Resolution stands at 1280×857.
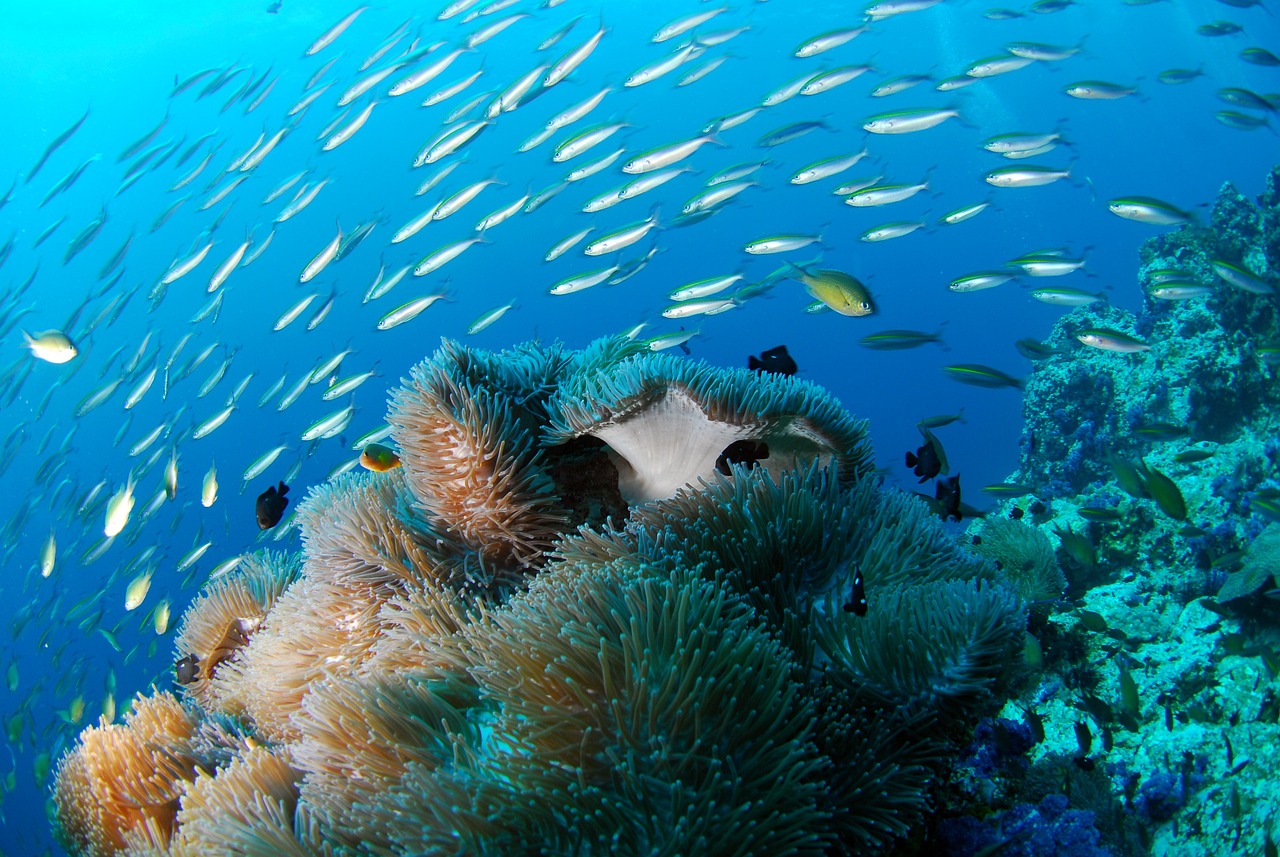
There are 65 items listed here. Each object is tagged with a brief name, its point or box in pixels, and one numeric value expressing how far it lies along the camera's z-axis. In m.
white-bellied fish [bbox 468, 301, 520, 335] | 9.35
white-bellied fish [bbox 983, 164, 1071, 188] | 7.73
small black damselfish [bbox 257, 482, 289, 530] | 4.06
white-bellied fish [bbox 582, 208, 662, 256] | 7.84
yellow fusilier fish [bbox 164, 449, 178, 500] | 6.37
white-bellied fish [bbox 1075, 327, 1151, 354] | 7.29
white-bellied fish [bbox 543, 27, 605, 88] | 7.73
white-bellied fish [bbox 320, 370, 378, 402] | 8.53
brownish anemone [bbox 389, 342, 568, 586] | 2.58
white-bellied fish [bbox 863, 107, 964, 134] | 7.93
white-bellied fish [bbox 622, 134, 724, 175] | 7.89
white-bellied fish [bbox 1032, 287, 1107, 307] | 7.78
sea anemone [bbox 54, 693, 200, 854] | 2.82
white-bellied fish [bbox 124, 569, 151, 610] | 7.09
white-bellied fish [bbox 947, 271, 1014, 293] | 7.88
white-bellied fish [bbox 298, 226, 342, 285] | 8.26
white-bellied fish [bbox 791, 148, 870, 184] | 8.52
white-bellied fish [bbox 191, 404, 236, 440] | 8.76
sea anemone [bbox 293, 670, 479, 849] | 1.76
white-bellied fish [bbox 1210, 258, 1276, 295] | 7.05
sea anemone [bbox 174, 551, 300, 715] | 3.76
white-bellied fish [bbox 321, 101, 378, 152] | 9.41
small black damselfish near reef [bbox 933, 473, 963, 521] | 4.00
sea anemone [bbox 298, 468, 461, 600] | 2.62
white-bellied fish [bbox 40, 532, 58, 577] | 8.21
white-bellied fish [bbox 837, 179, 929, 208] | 7.88
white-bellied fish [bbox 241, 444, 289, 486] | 8.66
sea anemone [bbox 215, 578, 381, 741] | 2.70
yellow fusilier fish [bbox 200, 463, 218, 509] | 7.04
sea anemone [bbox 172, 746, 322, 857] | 1.79
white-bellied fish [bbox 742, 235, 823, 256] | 7.66
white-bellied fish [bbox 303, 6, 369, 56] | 9.54
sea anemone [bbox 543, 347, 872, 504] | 2.54
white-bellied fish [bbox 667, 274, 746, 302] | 7.81
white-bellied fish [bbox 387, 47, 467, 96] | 9.18
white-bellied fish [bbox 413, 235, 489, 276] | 8.38
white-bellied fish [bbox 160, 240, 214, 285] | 9.52
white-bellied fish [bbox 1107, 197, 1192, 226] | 7.12
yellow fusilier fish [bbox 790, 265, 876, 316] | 4.81
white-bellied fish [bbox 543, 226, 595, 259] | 9.41
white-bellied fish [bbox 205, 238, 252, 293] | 8.84
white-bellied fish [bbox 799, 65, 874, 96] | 8.59
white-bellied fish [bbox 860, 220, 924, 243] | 8.69
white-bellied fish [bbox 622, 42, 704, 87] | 9.15
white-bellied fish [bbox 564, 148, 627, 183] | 9.04
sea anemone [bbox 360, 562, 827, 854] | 1.49
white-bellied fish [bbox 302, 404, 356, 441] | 7.83
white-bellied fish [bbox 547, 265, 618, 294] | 8.08
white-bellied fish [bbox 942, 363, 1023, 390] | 6.15
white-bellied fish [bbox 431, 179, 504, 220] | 8.26
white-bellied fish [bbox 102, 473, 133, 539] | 6.51
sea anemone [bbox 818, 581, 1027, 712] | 1.87
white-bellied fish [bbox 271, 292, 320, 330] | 9.05
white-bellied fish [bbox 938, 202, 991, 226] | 8.88
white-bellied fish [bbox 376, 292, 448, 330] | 8.14
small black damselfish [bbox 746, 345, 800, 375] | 3.49
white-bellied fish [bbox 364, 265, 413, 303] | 9.55
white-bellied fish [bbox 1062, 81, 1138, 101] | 9.03
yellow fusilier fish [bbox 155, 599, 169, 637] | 6.98
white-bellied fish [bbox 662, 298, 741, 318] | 7.64
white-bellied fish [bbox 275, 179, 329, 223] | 9.88
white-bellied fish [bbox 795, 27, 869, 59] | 9.38
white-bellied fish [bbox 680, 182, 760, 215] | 8.90
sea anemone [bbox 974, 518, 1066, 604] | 7.17
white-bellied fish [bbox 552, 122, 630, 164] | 7.72
